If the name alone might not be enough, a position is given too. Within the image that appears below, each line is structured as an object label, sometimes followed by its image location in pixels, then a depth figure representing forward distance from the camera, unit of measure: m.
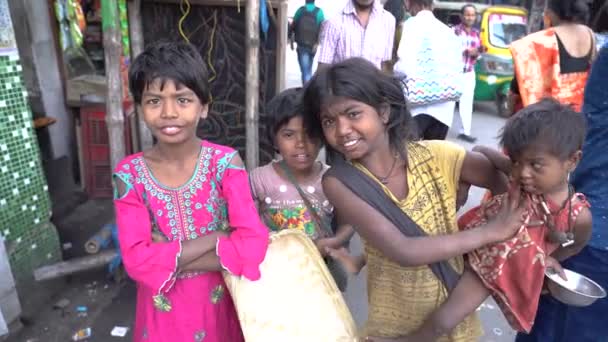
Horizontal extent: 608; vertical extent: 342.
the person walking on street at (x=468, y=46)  6.12
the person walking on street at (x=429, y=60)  3.67
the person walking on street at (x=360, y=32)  3.97
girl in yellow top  1.25
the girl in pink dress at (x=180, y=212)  1.36
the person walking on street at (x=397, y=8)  5.42
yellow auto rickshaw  7.79
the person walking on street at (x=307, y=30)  6.86
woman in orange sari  2.98
